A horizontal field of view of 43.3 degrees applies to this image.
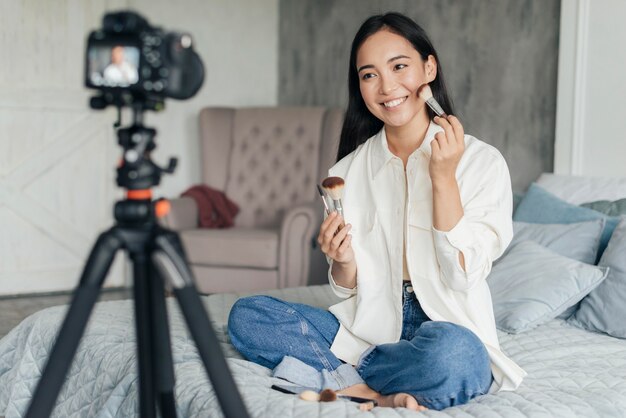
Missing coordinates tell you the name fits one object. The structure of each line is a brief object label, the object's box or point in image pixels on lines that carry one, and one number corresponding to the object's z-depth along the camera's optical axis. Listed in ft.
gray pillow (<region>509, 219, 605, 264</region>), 8.30
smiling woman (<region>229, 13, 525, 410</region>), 5.48
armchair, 13.62
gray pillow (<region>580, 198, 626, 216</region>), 8.66
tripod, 3.54
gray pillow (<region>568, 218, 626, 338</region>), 7.44
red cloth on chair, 15.20
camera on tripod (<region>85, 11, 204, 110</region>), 3.57
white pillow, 9.13
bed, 5.27
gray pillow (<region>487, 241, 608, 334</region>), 7.62
